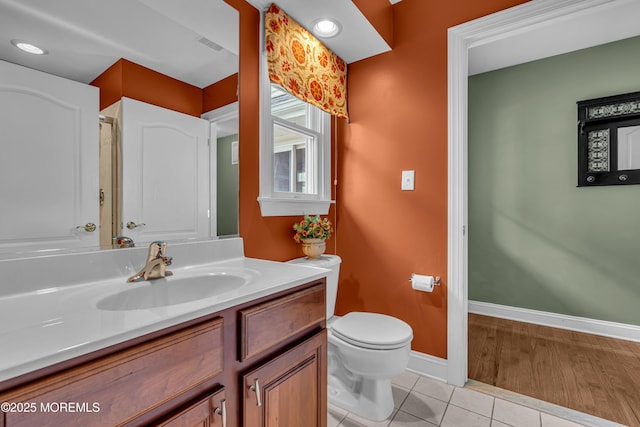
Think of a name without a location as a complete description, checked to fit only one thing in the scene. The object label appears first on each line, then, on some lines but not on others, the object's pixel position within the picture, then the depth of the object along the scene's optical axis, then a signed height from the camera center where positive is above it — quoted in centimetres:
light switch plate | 197 +21
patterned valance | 160 +89
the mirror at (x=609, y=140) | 234 +57
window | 167 +37
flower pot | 187 -22
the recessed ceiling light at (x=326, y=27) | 176 +111
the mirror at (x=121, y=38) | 87 +61
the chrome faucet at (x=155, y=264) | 101 -18
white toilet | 141 -71
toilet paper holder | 185 -42
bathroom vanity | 50 -30
